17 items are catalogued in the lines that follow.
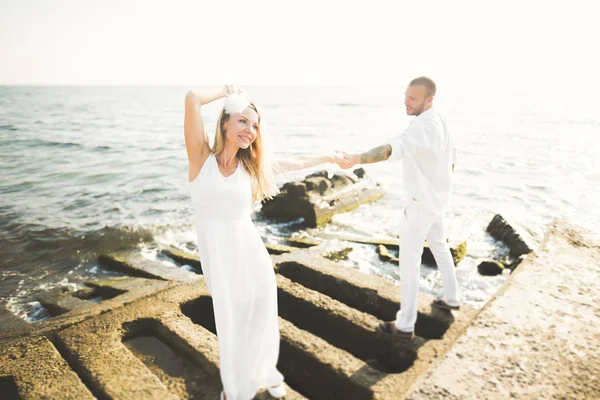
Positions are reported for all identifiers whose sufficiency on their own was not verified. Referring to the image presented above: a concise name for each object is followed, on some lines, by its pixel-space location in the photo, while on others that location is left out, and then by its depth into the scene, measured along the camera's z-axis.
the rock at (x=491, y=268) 6.56
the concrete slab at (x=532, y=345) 2.07
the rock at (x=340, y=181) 10.77
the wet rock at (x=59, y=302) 4.80
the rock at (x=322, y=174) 10.60
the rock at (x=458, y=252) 6.79
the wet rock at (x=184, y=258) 6.39
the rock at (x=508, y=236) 7.26
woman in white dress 2.46
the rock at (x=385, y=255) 6.71
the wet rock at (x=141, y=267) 5.33
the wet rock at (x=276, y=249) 6.40
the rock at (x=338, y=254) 6.27
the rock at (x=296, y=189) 9.83
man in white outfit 3.32
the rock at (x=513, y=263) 6.79
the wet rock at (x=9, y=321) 4.19
